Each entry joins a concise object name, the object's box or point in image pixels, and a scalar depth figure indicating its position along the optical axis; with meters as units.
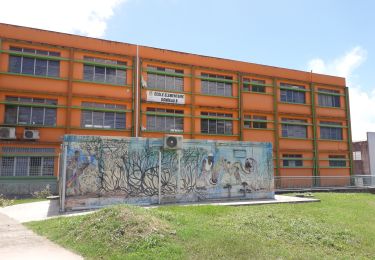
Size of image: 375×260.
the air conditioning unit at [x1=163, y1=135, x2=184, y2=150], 15.84
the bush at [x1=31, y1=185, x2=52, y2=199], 20.60
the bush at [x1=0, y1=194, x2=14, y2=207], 16.94
